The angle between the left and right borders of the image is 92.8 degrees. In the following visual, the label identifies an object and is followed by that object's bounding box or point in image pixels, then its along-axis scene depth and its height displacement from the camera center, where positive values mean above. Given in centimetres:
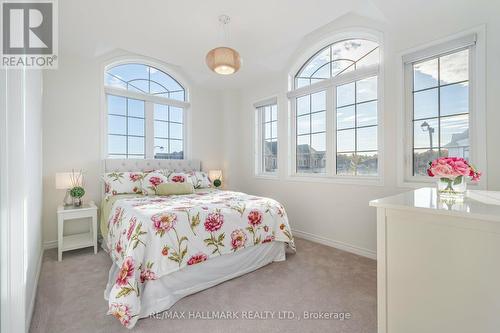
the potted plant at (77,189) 296 -29
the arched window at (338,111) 288 +73
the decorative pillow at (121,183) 315 -23
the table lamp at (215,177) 430 -21
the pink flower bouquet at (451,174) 126 -5
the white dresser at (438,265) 91 -43
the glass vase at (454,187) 129 -12
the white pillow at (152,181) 319 -21
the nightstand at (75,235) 268 -76
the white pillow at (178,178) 342 -18
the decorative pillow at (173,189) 309 -31
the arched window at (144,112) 365 +89
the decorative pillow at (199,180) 375 -23
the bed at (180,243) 172 -68
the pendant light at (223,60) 239 +107
